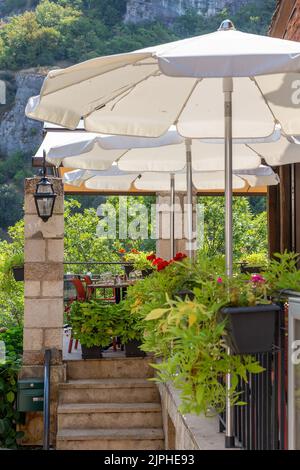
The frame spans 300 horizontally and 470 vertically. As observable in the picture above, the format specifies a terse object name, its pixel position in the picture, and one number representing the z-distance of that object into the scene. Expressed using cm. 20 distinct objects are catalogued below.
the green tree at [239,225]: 2869
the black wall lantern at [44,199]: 799
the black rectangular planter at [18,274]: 1002
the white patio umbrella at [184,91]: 342
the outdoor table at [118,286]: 959
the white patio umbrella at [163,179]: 891
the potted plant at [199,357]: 330
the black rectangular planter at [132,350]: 830
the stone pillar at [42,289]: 813
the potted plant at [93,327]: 814
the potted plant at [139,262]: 1088
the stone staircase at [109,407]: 710
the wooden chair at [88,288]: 969
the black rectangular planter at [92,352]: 823
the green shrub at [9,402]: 779
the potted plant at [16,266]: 1004
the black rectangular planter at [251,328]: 334
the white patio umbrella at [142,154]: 674
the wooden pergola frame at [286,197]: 852
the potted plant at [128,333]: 817
